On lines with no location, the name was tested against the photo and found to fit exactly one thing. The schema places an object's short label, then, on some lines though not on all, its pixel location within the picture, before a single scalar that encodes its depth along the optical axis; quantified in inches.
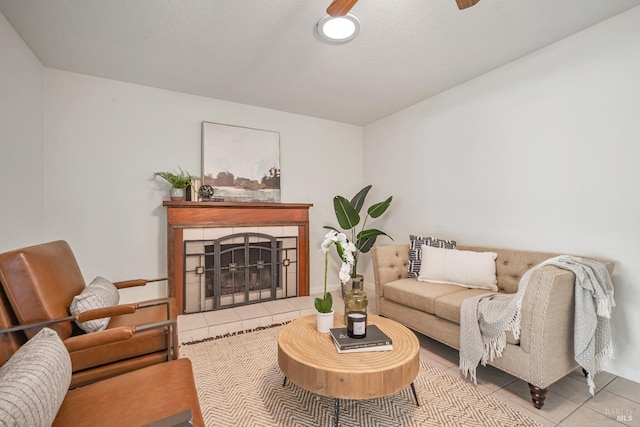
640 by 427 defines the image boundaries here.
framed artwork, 139.1
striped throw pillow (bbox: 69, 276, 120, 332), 63.3
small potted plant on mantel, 122.3
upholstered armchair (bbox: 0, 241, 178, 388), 54.3
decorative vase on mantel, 123.2
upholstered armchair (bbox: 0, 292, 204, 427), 33.5
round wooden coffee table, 54.5
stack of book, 62.2
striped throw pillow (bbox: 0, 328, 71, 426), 31.5
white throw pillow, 101.7
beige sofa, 67.8
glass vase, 73.2
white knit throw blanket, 69.7
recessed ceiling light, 82.1
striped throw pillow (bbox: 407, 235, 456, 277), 118.9
